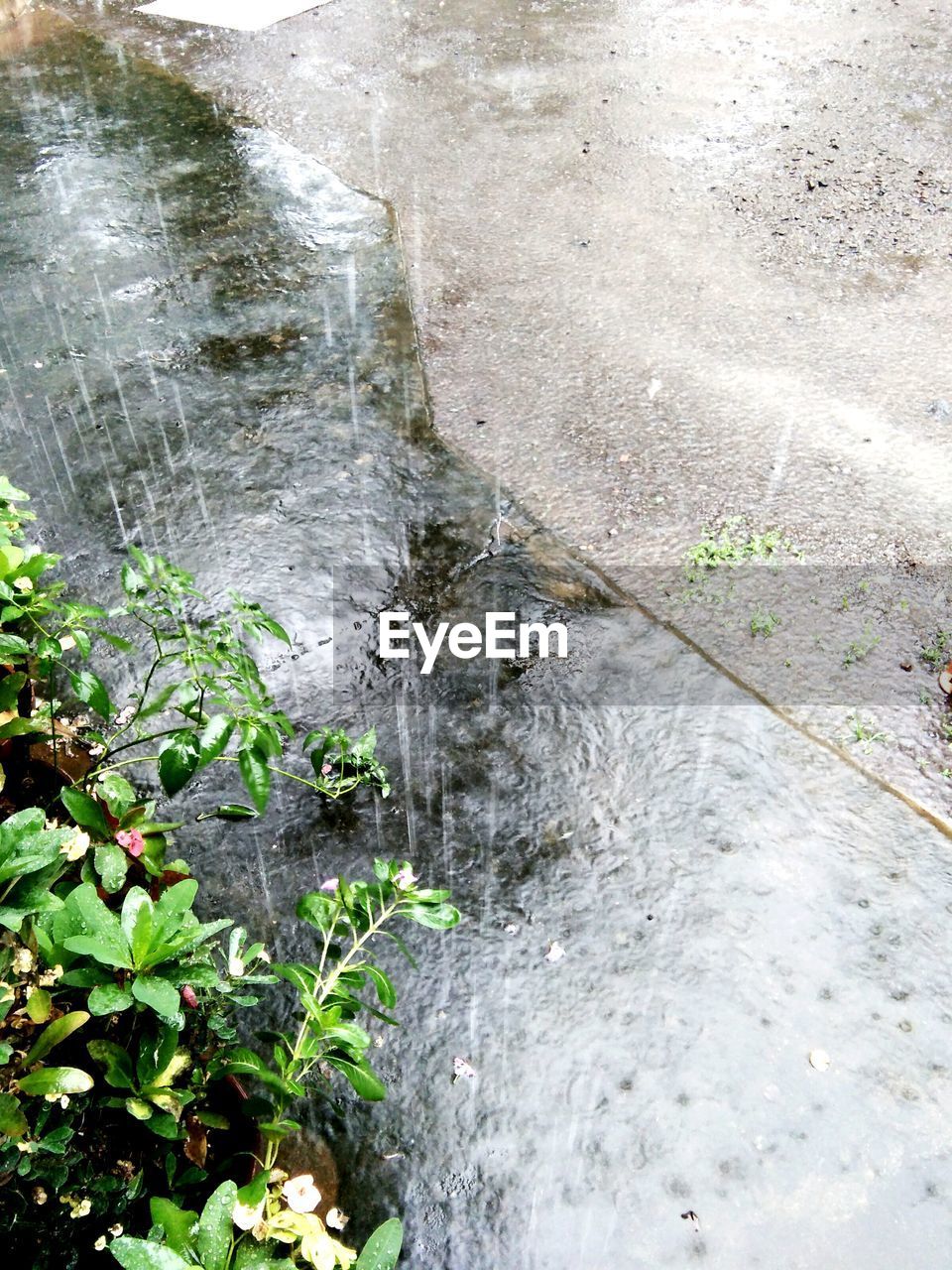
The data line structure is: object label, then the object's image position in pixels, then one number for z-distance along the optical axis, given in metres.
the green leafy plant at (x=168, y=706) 1.74
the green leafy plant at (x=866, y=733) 2.84
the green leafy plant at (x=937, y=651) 3.08
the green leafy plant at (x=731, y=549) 3.38
